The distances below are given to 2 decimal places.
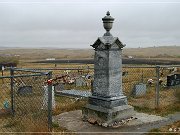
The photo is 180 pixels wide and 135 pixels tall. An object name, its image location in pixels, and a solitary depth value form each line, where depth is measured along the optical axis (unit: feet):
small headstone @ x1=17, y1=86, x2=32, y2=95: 24.37
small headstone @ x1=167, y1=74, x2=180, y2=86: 34.38
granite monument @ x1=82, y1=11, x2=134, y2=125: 18.12
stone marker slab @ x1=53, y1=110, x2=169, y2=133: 17.19
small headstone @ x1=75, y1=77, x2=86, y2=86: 41.68
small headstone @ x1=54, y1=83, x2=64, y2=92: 34.75
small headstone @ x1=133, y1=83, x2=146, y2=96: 31.28
